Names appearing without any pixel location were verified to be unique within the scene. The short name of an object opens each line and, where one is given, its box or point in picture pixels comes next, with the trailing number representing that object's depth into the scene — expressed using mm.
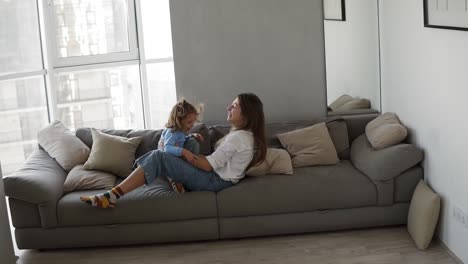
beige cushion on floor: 4766
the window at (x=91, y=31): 6727
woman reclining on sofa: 5129
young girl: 5184
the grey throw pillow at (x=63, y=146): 5586
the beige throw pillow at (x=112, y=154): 5492
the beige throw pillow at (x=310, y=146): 5507
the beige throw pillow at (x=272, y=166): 5312
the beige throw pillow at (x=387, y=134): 5277
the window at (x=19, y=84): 6465
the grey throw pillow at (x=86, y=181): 5332
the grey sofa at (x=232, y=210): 5102
